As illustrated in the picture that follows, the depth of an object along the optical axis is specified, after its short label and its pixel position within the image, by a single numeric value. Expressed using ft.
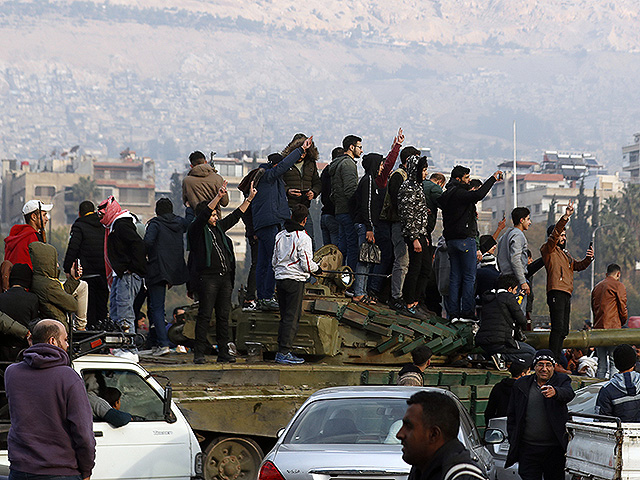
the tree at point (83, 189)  627.46
